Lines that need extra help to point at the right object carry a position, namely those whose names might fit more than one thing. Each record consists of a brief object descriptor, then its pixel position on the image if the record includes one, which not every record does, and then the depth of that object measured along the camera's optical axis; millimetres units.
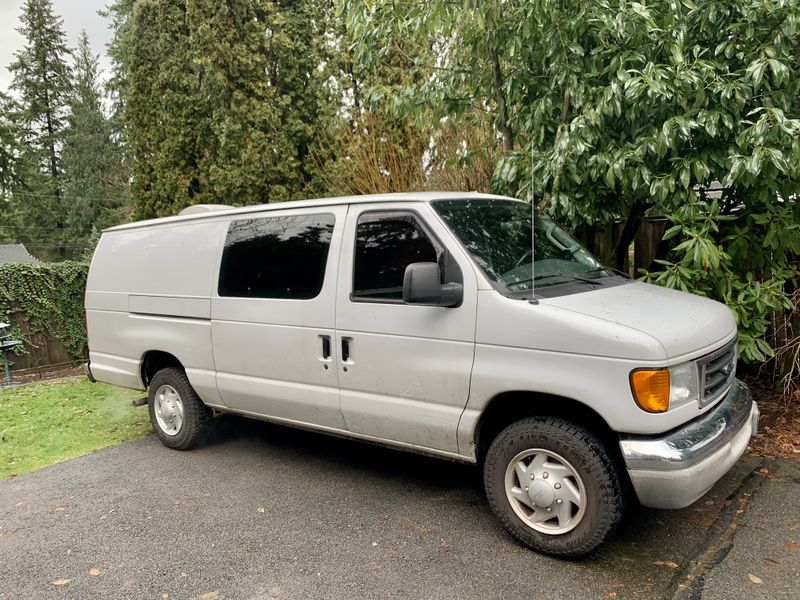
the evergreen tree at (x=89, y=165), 32688
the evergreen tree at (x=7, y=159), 28094
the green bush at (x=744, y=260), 4418
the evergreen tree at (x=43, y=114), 33750
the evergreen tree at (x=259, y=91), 11273
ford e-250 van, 2971
